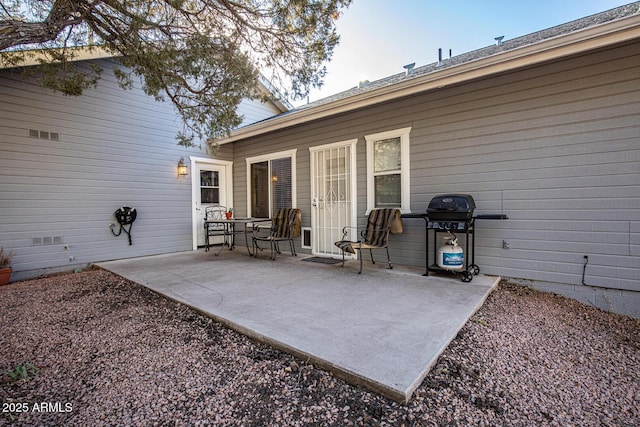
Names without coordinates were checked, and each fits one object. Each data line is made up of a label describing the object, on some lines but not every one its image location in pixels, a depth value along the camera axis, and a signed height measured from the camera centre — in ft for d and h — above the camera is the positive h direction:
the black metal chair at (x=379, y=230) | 14.34 -1.26
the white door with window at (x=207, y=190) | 22.75 +1.15
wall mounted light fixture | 21.40 +2.62
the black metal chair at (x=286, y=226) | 18.84 -1.35
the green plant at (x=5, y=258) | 14.64 -2.42
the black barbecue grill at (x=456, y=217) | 11.80 -0.57
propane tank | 12.23 -2.16
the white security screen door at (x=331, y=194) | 17.28 +0.60
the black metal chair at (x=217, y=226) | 22.90 -1.58
